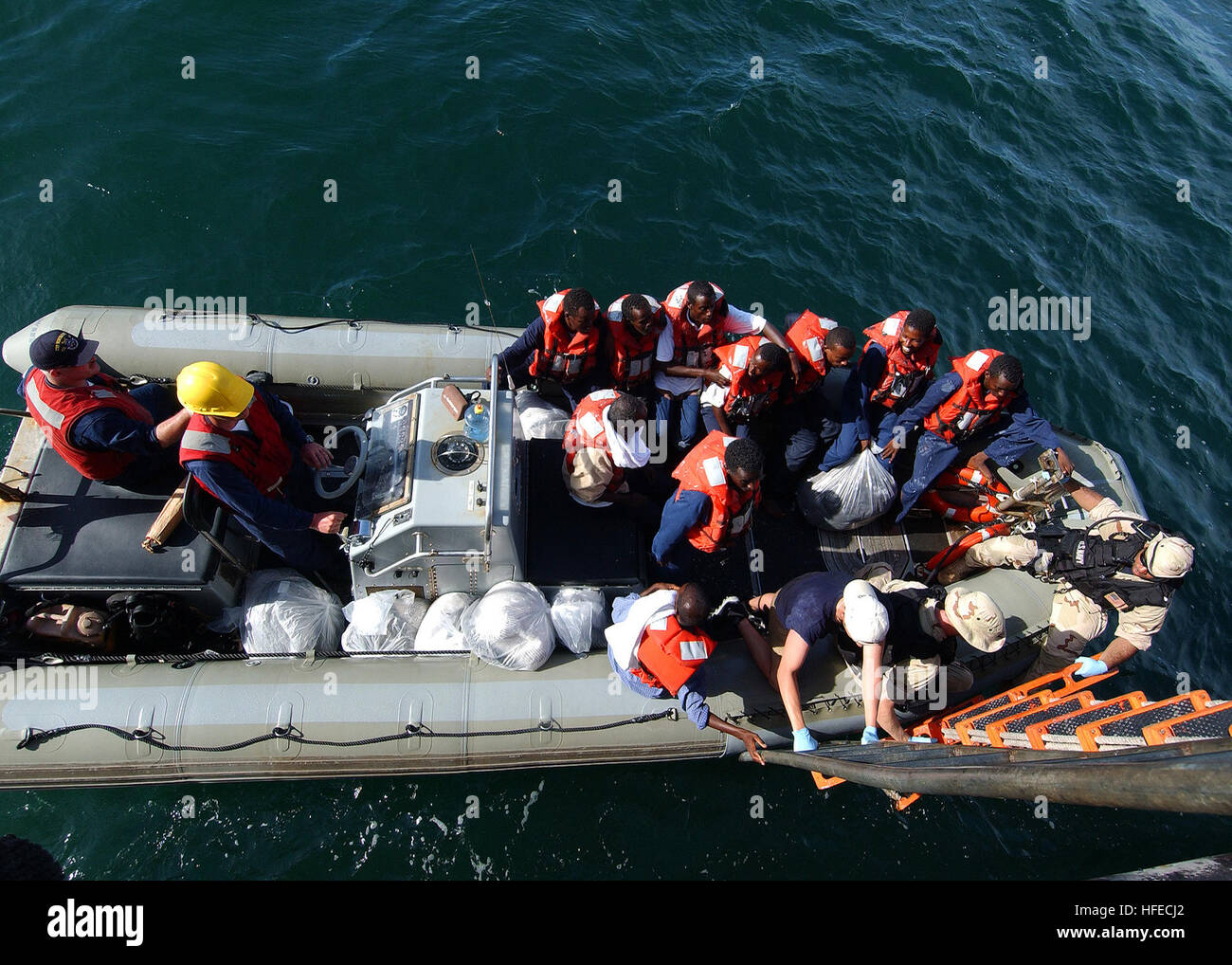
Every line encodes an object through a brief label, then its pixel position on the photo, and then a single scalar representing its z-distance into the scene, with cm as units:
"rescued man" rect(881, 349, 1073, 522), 506
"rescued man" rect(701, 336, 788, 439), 462
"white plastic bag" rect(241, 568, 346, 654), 450
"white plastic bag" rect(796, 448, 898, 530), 512
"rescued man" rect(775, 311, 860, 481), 502
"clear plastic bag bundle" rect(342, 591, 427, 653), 447
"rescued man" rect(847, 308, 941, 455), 501
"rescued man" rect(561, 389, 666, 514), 417
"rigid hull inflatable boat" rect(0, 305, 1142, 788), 415
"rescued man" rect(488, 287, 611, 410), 464
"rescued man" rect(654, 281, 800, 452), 520
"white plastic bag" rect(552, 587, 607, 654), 441
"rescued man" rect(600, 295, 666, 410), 476
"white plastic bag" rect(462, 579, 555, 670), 422
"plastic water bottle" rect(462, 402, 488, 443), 436
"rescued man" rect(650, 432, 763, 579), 390
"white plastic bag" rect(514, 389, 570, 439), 526
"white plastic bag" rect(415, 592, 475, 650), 448
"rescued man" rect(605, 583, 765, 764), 363
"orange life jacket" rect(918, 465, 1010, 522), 552
